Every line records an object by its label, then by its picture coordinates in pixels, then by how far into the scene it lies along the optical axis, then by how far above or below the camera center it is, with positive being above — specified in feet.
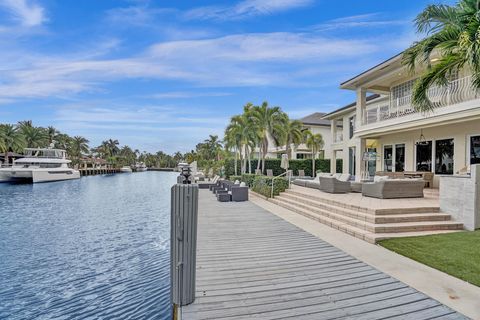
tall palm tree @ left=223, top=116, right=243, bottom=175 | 99.20 +9.25
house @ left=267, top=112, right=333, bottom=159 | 119.55 +7.58
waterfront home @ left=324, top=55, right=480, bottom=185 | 40.24 +5.77
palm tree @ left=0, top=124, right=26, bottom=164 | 169.37 +12.62
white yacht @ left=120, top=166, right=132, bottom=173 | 342.56 -11.24
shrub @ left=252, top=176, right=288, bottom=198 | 54.49 -4.69
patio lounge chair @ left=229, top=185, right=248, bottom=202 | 51.96 -5.71
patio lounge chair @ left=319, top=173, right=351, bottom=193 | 42.80 -3.54
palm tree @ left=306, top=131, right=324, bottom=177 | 108.40 +7.22
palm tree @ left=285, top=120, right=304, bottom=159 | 104.64 +9.75
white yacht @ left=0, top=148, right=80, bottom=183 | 138.92 -4.32
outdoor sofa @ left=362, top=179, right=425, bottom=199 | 34.92 -3.14
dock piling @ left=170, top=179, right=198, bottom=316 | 12.59 -3.39
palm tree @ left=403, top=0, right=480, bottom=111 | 16.49 +7.76
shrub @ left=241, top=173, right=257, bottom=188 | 74.00 -4.63
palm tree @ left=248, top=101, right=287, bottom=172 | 91.97 +13.56
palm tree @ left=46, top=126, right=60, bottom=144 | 219.61 +20.55
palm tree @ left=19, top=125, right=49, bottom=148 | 190.19 +15.64
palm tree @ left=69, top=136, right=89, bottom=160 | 249.14 +11.86
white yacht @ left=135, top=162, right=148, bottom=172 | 379.14 -8.47
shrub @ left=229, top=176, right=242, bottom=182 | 85.21 -4.98
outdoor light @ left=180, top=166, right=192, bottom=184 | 14.24 -0.61
